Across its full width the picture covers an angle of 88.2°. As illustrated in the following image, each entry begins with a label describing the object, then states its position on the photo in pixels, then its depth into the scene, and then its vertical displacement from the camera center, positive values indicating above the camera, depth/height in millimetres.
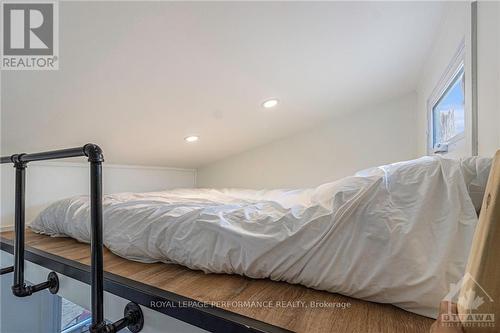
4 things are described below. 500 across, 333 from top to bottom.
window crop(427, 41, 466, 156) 1348 +372
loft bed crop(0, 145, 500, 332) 706 -436
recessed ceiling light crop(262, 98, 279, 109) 2406 +595
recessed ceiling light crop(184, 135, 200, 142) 2721 +293
